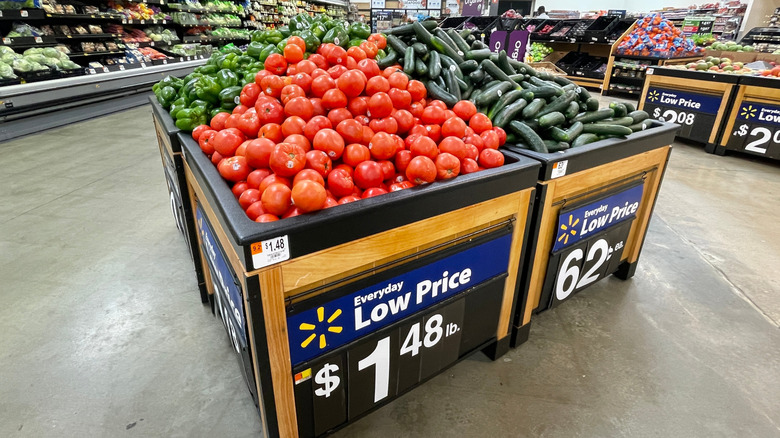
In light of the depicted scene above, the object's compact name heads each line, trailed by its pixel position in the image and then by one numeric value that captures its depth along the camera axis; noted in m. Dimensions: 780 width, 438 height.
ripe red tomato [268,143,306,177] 1.23
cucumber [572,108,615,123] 2.02
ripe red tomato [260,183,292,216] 1.15
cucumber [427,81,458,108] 1.79
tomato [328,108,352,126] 1.49
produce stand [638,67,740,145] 4.97
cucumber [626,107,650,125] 2.19
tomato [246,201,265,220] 1.21
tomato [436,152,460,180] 1.38
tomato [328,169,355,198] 1.29
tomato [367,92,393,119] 1.49
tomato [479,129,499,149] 1.63
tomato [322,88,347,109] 1.50
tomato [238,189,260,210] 1.25
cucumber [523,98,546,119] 1.87
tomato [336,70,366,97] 1.52
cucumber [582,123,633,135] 1.90
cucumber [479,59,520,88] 2.09
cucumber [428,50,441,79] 1.93
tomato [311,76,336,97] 1.54
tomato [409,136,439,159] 1.39
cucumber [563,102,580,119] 1.98
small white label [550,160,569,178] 1.65
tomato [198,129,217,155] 1.56
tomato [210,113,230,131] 1.75
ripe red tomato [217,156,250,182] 1.37
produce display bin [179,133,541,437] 1.14
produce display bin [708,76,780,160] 4.58
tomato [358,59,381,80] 1.65
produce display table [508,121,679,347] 1.74
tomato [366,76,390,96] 1.55
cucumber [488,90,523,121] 1.90
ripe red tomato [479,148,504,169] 1.55
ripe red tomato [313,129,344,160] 1.34
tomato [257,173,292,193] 1.23
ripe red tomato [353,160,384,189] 1.34
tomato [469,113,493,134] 1.70
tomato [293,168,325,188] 1.21
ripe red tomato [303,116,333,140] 1.40
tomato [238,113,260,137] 1.55
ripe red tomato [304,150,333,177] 1.29
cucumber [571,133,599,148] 1.82
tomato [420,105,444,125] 1.63
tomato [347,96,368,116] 1.54
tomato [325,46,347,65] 1.80
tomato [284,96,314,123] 1.47
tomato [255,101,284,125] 1.53
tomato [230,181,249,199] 1.34
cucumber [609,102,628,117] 2.17
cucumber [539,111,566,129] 1.82
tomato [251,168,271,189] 1.32
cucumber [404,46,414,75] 1.91
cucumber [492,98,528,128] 1.83
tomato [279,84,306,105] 1.54
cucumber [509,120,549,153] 1.70
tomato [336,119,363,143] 1.40
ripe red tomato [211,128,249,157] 1.48
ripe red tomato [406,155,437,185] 1.32
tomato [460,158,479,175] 1.48
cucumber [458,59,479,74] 2.09
